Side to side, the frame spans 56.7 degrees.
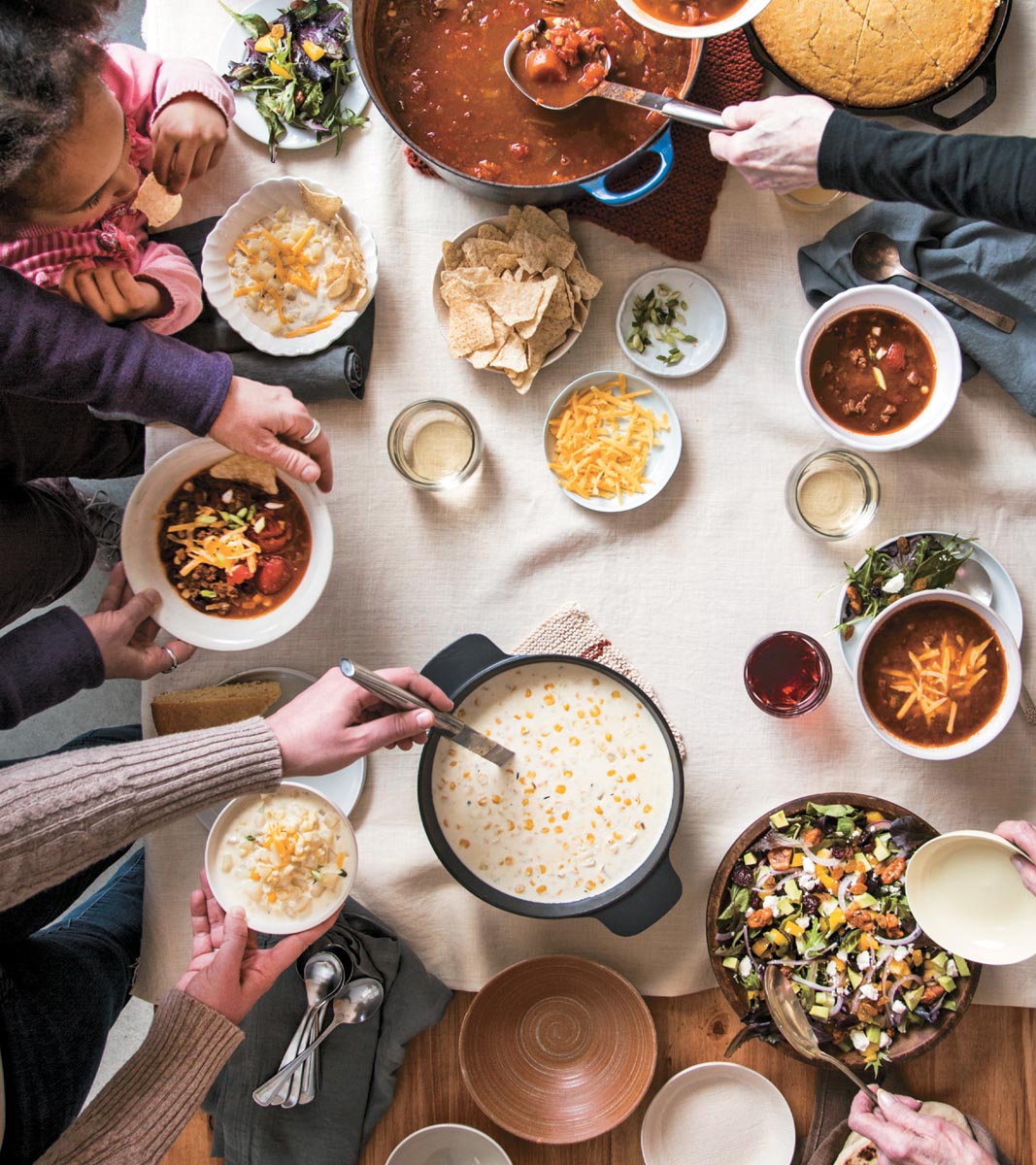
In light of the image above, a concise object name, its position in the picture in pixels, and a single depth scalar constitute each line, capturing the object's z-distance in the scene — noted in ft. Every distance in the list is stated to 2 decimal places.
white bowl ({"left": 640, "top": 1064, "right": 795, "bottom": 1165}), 5.68
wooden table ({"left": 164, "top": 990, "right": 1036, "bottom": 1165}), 5.77
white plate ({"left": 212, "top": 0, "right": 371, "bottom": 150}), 5.54
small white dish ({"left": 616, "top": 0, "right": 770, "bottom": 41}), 4.67
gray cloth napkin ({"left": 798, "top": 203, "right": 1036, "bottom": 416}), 5.35
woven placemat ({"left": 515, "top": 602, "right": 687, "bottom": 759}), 5.67
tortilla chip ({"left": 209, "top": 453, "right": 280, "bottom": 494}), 5.21
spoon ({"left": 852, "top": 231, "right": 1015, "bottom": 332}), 5.45
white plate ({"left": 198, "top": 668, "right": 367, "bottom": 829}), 5.65
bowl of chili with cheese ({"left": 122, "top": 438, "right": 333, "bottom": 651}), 5.18
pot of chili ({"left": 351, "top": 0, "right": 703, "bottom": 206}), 5.20
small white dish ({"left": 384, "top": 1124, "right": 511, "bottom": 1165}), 5.62
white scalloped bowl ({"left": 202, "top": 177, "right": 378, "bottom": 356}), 5.40
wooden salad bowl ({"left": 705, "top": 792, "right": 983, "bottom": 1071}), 5.20
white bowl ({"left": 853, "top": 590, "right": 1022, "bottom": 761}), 5.12
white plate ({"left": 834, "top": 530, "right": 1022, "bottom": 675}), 5.47
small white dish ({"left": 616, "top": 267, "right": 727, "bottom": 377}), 5.62
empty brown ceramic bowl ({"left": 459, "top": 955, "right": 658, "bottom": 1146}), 5.53
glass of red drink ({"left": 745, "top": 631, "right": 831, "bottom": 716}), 5.50
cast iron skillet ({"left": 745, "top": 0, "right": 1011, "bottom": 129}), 5.22
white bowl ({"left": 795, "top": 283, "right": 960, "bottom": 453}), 5.28
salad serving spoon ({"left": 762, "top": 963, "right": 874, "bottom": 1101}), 5.18
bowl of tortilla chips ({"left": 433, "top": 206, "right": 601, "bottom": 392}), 5.37
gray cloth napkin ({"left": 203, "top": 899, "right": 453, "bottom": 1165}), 5.58
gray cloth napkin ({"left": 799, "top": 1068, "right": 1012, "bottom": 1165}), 5.60
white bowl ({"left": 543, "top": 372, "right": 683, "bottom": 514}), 5.55
